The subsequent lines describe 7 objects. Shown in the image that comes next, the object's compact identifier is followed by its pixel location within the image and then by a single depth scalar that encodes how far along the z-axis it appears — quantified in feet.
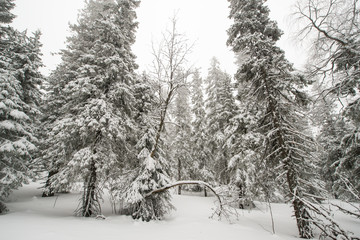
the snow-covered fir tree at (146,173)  27.48
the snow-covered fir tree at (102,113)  26.81
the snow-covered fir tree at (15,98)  27.02
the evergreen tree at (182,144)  65.00
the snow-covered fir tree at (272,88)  24.56
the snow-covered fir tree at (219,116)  52.60
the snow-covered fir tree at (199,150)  61.63
